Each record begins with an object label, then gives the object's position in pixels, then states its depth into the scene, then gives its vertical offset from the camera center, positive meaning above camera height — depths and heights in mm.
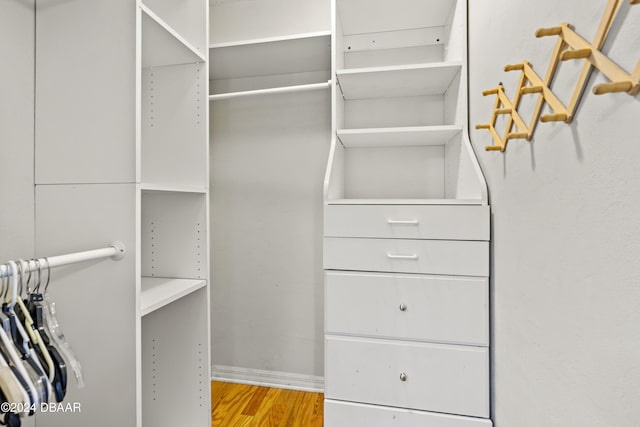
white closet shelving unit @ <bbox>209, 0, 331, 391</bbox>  1971 +74
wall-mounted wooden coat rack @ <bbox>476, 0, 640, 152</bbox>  588 +311
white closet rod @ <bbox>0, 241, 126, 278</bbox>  747 -118
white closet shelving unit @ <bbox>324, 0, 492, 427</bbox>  1276 -286
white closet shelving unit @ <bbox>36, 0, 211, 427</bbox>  970 +97
